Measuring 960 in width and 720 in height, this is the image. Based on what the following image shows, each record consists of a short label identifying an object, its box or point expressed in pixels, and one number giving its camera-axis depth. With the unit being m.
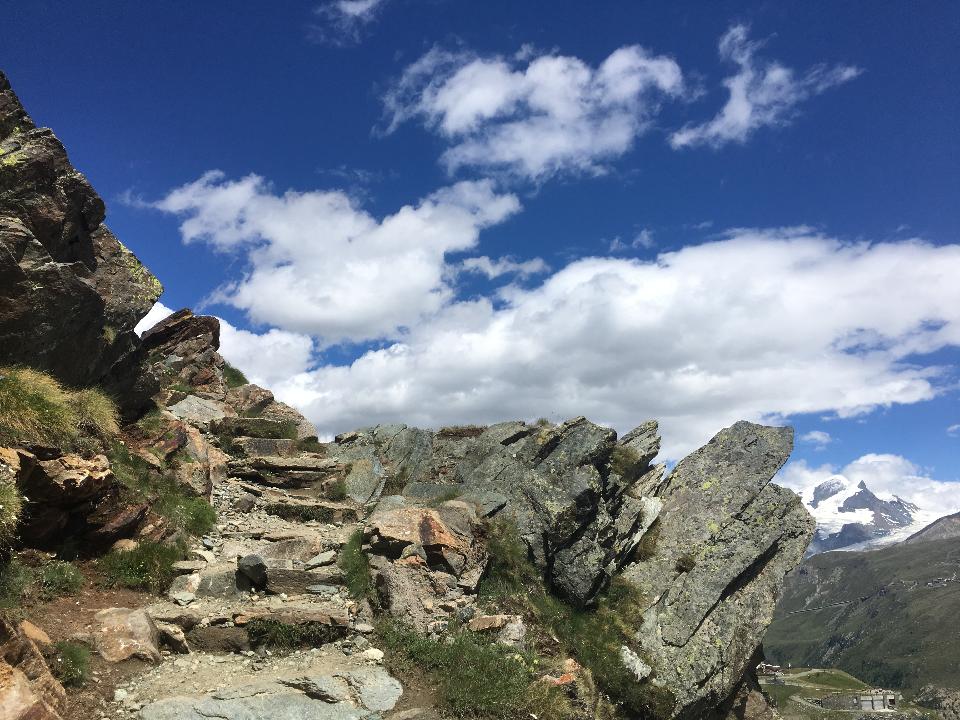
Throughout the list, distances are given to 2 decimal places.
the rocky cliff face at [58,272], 15.70
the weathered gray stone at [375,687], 11.59
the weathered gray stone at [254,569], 14.95
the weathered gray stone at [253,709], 9.95
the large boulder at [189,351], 35.94
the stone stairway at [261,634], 10.66
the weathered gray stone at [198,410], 28.66
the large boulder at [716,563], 19.78
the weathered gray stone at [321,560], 16.34
